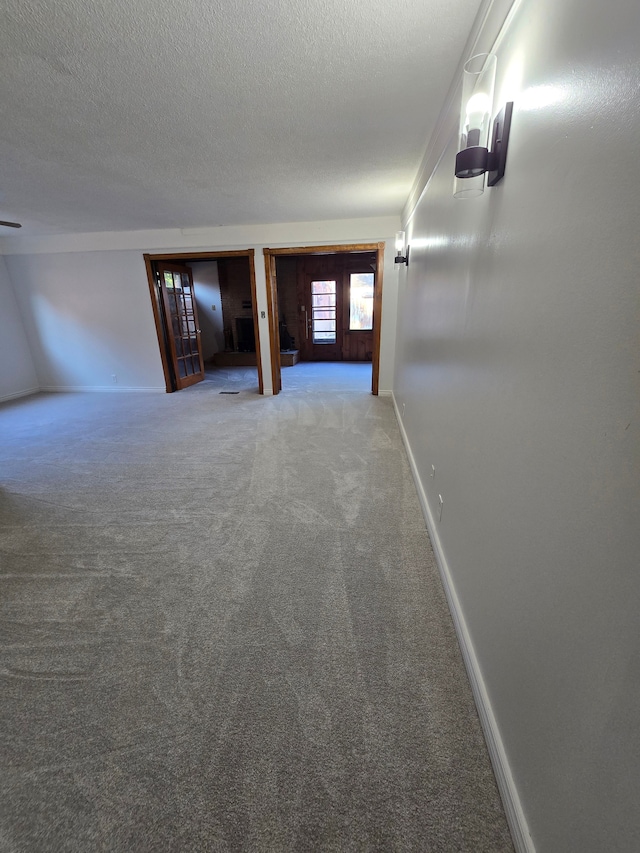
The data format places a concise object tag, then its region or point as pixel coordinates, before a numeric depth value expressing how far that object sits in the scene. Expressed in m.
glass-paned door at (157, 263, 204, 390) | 5.69
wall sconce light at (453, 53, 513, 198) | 1.08
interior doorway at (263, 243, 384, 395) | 8.25
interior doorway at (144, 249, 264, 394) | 5.52
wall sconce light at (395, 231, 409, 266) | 3.60
